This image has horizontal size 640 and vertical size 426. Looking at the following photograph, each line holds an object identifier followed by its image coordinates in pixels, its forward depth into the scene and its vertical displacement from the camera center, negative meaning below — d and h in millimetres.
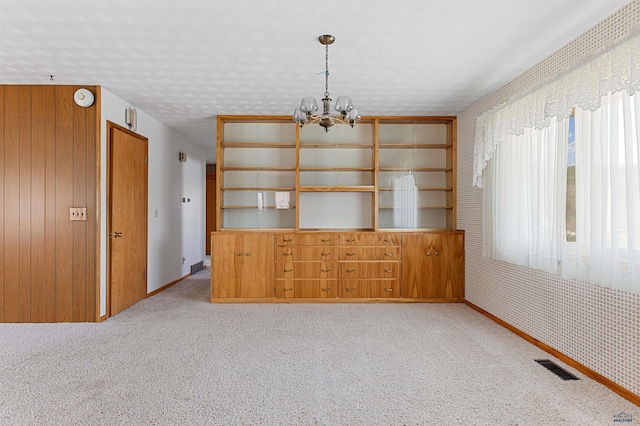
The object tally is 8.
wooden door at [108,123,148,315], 4176 -30
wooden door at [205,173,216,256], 10047 +279
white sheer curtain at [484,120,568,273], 2938 +148
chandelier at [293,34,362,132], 2965 +852
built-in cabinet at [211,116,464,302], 4844 +53
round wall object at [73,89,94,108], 3818 +1211
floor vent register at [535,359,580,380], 2637 -1151
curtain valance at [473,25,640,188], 2246 +910
